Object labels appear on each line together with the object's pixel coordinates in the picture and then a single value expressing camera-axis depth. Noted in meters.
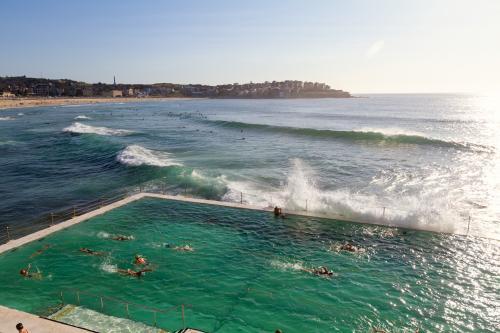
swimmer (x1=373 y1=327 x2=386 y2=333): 13.63
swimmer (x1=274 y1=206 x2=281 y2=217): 25.76
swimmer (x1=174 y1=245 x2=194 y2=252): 20.45
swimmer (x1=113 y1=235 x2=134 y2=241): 21.64
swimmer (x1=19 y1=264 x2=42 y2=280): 17.28
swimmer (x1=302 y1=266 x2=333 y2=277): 17.83
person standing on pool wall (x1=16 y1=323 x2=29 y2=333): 11.17
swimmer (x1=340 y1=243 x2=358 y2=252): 20.55
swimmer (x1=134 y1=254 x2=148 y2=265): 18.55
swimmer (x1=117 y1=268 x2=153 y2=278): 17.52
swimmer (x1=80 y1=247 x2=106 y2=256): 19.66
